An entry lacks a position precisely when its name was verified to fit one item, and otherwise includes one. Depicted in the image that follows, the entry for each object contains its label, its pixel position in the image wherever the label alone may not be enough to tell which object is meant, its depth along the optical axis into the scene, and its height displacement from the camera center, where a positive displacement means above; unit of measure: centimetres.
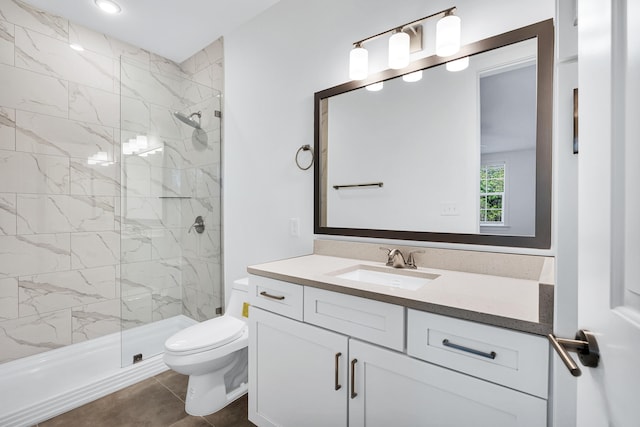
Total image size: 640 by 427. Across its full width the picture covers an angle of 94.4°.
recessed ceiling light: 203 +143
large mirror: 119 +31
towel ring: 189 +40
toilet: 159 -81
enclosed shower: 204 +2
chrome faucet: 145 -24
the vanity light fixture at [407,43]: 132 +82
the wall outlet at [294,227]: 197 -10
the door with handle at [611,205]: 35 +1
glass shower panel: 223 +4
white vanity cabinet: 81 -52
